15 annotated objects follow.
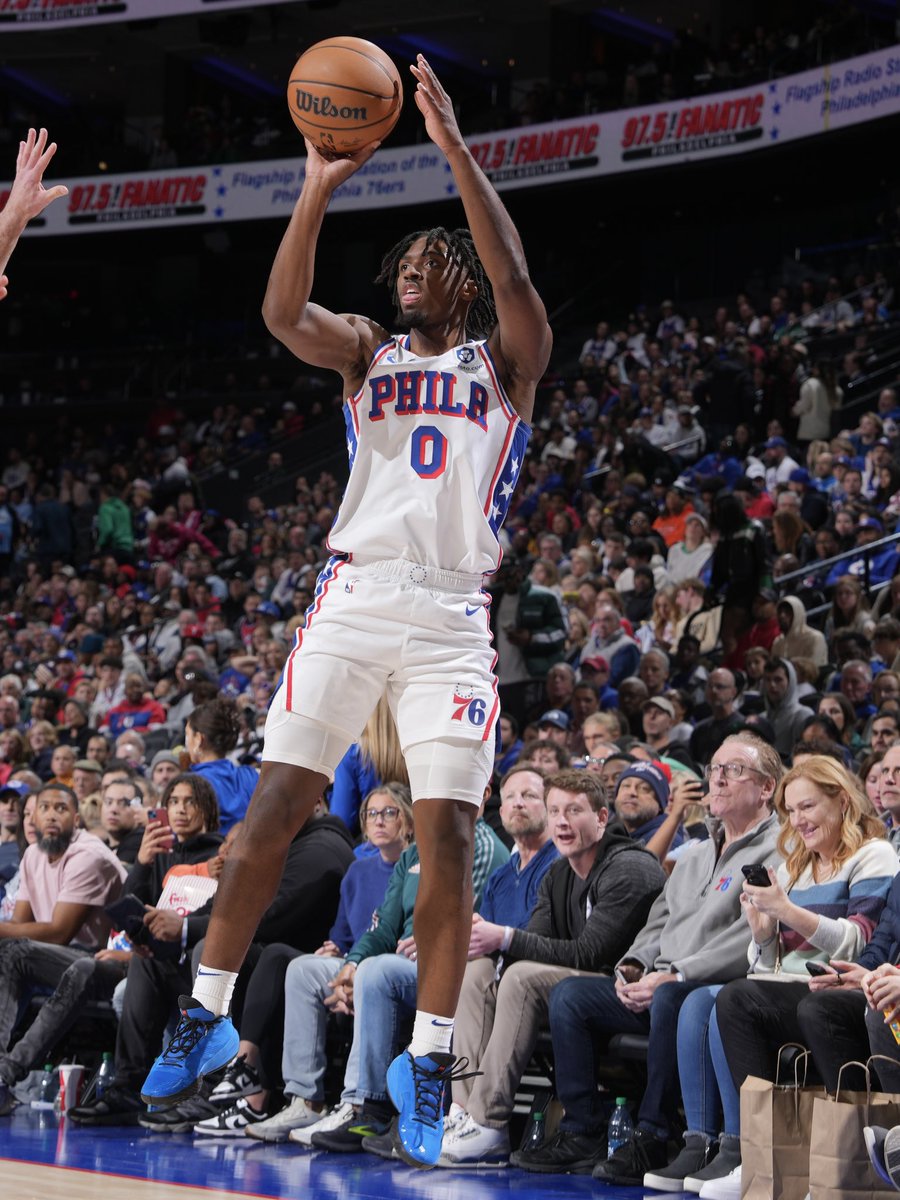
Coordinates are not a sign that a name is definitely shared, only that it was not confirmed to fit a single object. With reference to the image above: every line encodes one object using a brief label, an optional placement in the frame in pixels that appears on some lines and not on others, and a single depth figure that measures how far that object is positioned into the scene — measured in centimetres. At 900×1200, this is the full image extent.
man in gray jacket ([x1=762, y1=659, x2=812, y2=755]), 928
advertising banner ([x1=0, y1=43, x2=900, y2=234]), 2016
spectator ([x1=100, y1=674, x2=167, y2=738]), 1287
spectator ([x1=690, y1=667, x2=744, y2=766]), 903
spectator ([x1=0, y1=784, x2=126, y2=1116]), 749
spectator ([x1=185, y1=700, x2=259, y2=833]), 796
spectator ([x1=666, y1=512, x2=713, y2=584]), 1223
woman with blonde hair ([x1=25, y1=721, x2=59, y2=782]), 1184
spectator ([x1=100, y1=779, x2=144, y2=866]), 871
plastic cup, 745
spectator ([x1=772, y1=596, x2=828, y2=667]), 1049
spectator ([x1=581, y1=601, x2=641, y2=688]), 1066
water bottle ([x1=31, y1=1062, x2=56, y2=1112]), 754
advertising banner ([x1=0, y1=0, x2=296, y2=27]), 2419
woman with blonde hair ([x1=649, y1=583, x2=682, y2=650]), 1148
